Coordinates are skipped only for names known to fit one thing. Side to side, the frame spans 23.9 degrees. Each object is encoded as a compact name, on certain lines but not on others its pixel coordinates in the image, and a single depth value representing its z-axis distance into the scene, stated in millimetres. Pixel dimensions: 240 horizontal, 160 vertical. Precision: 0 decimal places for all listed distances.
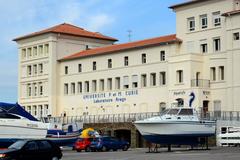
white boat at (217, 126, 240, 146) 52906
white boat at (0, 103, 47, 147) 36500
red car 52322
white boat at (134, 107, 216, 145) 43500
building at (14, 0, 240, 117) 64688
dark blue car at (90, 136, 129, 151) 51781
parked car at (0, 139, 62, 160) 25734
